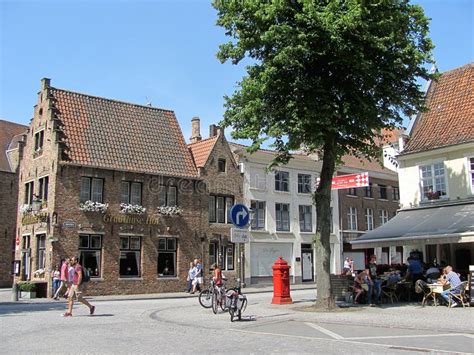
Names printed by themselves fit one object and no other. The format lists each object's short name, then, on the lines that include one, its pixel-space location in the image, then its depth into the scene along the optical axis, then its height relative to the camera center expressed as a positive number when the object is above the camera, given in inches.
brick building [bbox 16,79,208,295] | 1129.4 +132.8
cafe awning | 756.6 +43.2
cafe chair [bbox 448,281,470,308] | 670.5 -48.0
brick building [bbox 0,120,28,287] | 1524.4 +148.0
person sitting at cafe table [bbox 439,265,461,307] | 673.0 -32.3
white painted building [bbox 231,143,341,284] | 1462.8 +115.2
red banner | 1102.4 +154.9
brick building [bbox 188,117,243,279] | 1353.3 +164.7
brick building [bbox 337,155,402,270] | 1691.7 +166.0
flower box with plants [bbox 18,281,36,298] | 1032.2 -58.1
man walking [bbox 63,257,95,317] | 619.8 -34.9
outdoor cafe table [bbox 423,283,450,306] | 688.4 -41.6
